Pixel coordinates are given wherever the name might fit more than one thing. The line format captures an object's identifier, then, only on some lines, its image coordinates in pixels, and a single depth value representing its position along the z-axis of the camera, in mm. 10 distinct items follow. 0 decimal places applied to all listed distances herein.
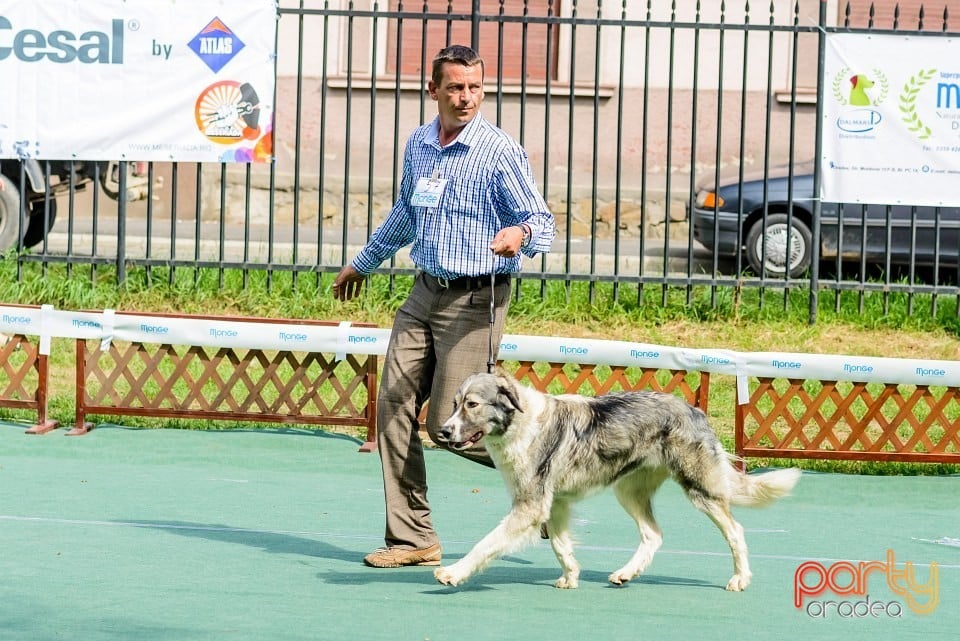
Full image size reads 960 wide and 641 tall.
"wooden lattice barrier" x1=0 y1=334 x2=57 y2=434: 19672
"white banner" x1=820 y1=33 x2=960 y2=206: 23172
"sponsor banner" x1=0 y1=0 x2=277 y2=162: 23531
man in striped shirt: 12789
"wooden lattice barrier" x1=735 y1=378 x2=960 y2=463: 18828
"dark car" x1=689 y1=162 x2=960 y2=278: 26422
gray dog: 12039
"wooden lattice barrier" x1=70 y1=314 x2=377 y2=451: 19703
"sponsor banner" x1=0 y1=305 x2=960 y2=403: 18812
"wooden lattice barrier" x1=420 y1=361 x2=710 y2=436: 19172
